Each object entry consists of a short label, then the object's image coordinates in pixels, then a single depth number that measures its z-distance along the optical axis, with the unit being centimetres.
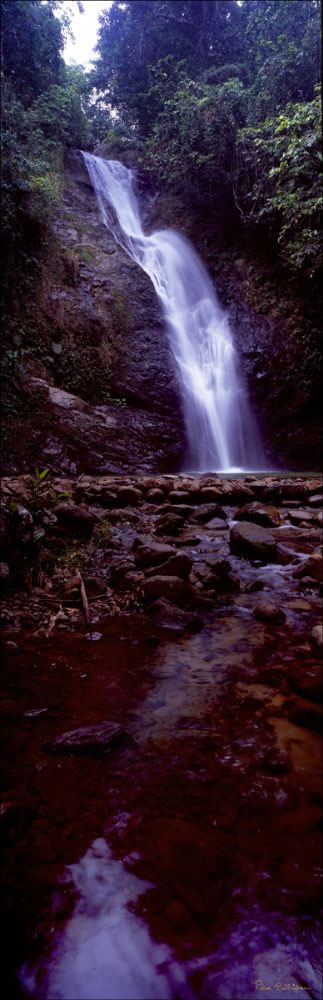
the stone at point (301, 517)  547
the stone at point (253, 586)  339
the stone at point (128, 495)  599
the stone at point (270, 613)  280
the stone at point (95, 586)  320
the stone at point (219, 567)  347
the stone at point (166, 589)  310
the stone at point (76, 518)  416
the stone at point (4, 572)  299
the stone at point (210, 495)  651
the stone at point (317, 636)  245
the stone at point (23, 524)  318
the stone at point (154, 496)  628
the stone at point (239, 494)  661
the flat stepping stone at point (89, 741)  162
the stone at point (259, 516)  538
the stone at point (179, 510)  566
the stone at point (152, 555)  355
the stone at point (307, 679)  197
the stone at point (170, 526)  484
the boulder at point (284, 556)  402
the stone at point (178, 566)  335
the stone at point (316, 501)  661
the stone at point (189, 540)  450
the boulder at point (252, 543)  410
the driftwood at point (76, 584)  314
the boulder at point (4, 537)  305
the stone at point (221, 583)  337
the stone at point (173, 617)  276
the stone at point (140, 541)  408
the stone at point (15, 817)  127
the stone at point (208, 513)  557
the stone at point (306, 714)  181
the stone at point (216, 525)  525
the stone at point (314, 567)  356
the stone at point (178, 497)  634
